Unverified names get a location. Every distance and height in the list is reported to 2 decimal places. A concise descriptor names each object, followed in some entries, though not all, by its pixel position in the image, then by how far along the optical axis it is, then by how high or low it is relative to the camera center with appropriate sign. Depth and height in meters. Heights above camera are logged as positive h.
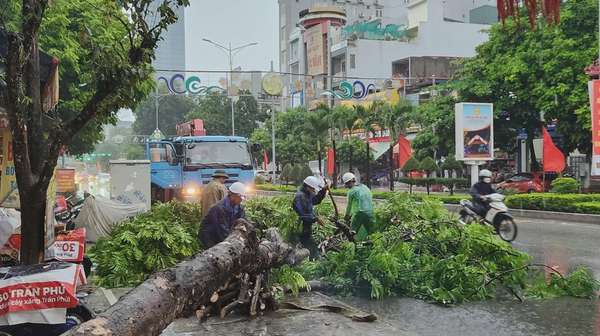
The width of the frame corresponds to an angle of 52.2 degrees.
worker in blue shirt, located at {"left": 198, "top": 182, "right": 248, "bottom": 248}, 6.70 -0.76
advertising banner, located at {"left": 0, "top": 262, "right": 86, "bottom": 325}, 4.22 -1.00
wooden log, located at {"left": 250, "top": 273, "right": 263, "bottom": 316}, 6.33 -1.49
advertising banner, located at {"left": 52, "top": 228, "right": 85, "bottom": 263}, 6.59 -1.06
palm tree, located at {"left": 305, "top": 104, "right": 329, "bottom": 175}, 39.53 +1.81
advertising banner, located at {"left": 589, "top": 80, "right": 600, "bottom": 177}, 17.55 +0.81
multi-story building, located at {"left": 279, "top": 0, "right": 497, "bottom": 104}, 60.66 +11.17
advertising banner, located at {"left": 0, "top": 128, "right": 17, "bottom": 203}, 6.77 -0.16
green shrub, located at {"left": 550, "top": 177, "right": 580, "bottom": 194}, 21.50 -1.42
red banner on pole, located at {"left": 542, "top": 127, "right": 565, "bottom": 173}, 21.62 -0.37
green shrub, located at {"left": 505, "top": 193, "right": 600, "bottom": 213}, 18.78 -1.74
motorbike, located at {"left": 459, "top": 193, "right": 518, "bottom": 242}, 12.38 -1.45
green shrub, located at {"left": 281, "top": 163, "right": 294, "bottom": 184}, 43.84 -1.76
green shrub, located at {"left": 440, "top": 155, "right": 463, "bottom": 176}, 36.63 -0.99
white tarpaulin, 11.81 -1.31
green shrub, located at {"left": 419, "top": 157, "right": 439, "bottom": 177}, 33.62 -0.95
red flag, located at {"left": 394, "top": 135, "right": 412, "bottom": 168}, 32.91 -0.11
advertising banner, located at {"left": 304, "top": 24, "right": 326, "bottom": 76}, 67.12 +11.10
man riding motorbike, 12.73 -0.97
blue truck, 17.16 -0.40
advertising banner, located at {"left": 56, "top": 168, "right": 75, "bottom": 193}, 23.70 -1.12
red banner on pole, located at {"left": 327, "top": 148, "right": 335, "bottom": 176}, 37.19 -0.76
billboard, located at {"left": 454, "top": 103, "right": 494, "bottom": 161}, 21.86 +0.59
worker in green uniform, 9.44 -0.97
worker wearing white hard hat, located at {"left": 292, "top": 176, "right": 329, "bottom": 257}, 9.02 -0.86
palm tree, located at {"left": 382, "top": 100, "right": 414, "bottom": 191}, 37.03 +1.86
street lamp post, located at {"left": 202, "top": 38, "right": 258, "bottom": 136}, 28.66 +3.28
